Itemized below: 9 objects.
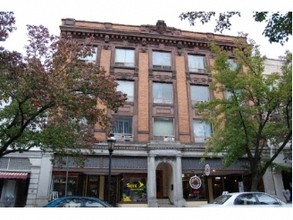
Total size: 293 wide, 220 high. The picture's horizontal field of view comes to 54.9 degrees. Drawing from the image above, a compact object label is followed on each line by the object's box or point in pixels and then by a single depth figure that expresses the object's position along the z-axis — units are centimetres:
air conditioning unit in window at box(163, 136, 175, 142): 1220
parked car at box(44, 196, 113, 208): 563
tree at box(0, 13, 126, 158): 566
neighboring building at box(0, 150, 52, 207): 1014
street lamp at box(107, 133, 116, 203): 757
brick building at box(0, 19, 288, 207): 1109
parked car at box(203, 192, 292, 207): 512
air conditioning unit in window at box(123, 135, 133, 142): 1191
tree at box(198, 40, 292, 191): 773
